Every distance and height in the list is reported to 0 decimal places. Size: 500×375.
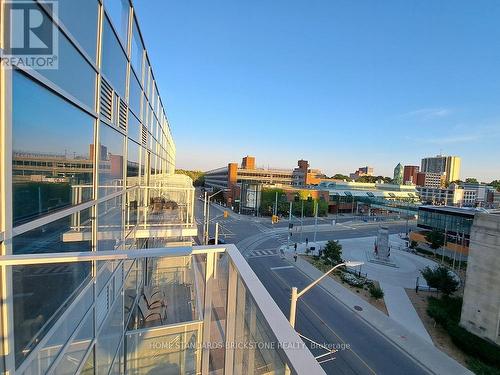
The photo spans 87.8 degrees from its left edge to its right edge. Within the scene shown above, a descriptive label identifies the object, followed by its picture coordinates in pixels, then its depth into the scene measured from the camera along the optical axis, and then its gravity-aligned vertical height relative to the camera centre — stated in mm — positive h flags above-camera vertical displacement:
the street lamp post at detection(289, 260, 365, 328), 7934 -3833
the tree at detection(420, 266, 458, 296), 19500 -7185
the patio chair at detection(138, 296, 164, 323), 7742 -4375
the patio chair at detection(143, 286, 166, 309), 8586 -4372
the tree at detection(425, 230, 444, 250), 32844 -6836
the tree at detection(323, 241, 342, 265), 25969 -7261
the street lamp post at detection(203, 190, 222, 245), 24041 -5926
